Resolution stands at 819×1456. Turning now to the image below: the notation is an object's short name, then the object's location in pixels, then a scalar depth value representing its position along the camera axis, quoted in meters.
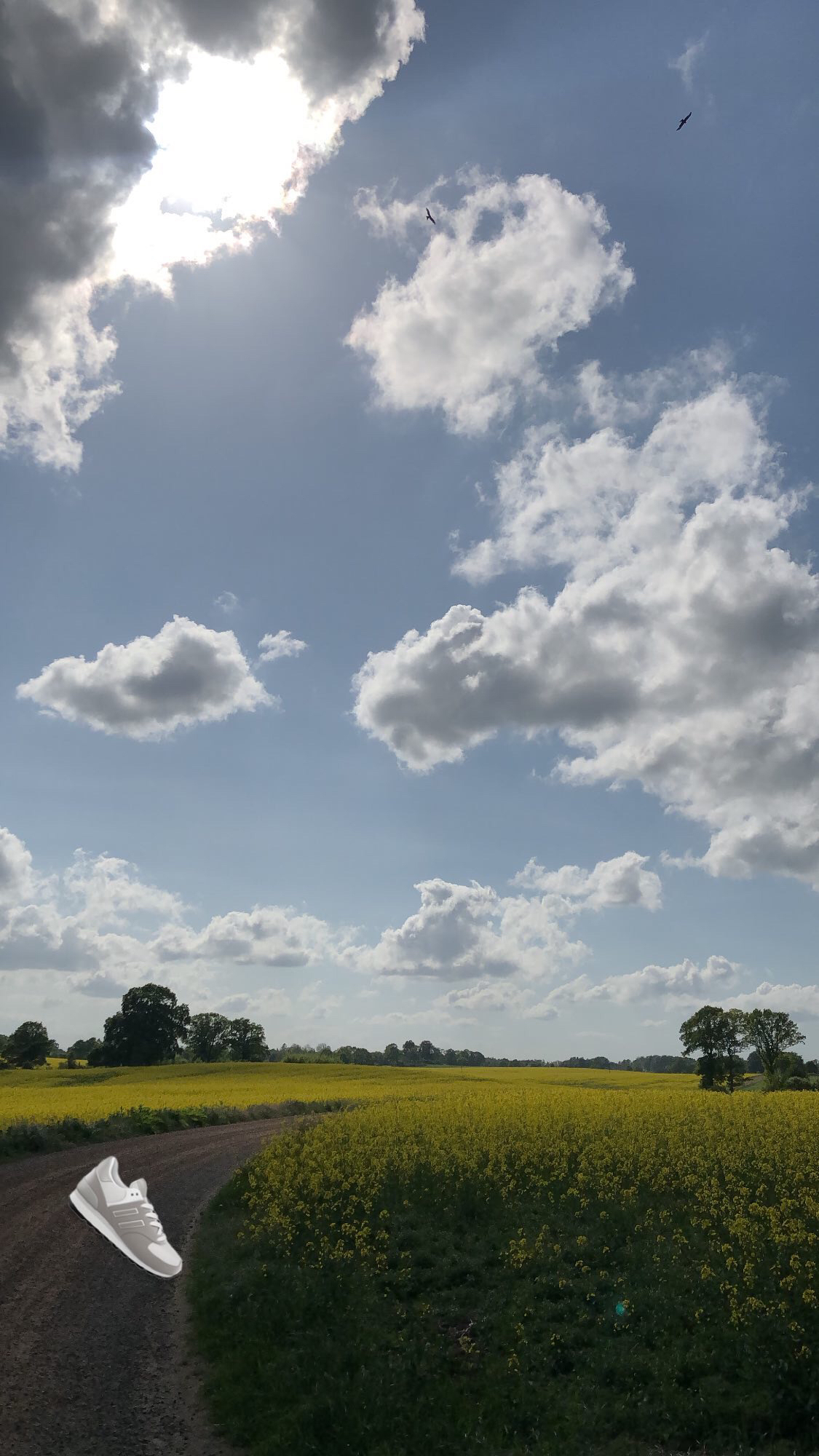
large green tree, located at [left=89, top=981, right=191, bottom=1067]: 107.56
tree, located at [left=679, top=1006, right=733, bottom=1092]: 72.69
